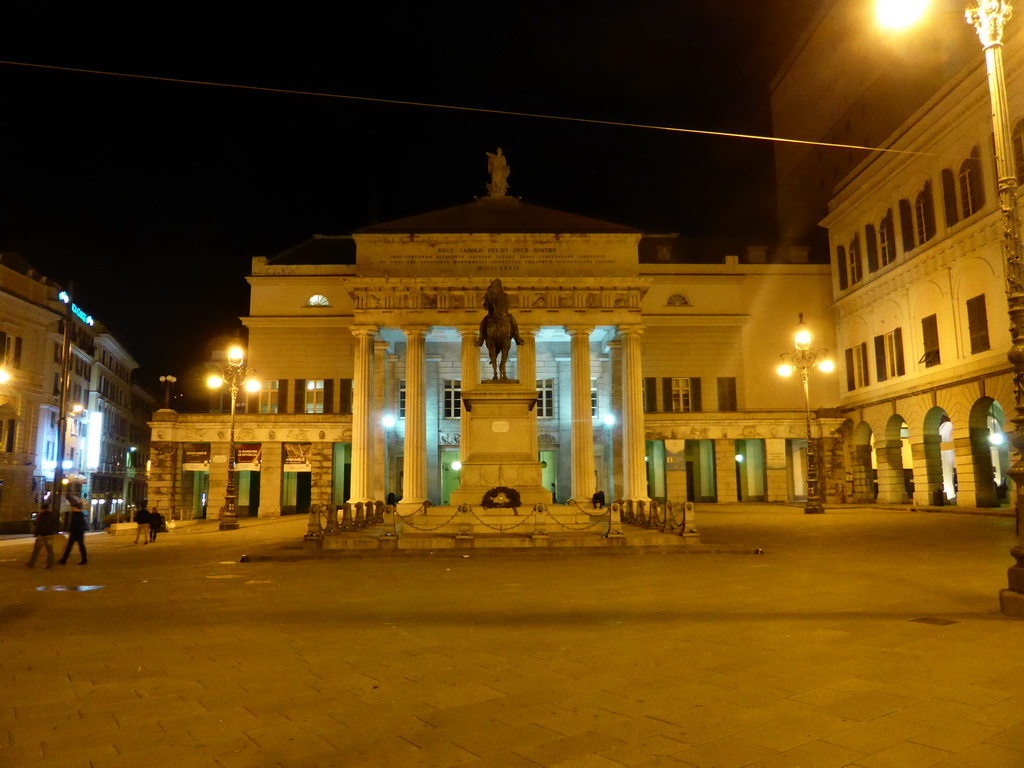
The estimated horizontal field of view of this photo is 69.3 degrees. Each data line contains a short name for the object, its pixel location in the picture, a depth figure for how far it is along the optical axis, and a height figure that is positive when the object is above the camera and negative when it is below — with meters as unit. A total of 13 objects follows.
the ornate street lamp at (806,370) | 32.39 +5.02
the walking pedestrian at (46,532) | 17.35 -1.00
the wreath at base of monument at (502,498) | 20.56 -0.37
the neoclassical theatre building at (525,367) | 39.53 +7.28
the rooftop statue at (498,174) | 44.56 +18.58
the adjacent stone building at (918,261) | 31.20 +10.64
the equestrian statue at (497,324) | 21.97 +4.73
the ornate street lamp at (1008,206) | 9.29 +3.49
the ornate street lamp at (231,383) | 30.82 +4.46
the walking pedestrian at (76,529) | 17.81 -0.96
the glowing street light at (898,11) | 9.70 +6.18
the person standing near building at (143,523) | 25.80 -1.21
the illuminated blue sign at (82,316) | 54.48 +13.26
